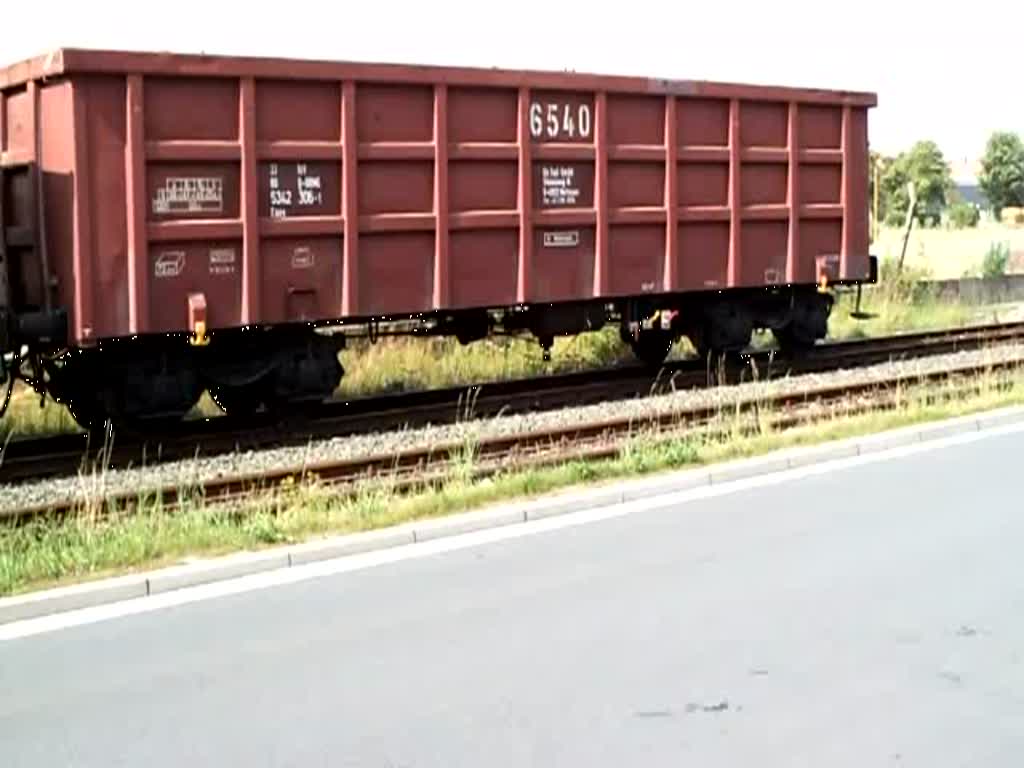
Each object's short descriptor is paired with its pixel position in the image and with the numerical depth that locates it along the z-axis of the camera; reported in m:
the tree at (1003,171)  100.38
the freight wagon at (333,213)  11.42
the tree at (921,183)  81.75
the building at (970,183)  110.00
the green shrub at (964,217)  76.38
